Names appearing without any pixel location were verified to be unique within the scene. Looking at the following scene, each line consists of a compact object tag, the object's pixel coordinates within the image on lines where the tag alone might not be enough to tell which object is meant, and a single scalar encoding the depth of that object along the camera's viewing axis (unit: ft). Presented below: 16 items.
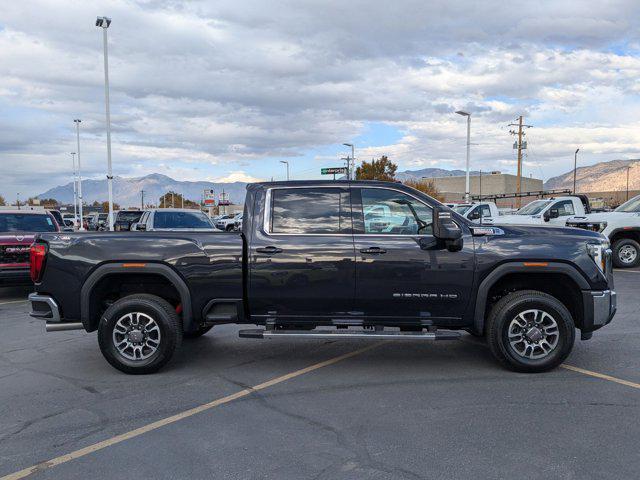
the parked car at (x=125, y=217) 63.36
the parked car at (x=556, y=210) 53.21
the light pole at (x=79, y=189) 141.77
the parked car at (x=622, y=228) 46.06
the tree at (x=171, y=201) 434.30
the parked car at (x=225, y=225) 114.11
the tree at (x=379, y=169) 226.99
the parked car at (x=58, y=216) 71.53
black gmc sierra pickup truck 17.89
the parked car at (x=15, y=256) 33.91
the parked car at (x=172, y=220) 47.06
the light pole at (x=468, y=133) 103.19
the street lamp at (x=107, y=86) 79.41
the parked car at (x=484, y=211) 62.08
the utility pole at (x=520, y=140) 215.24
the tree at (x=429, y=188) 279.98
